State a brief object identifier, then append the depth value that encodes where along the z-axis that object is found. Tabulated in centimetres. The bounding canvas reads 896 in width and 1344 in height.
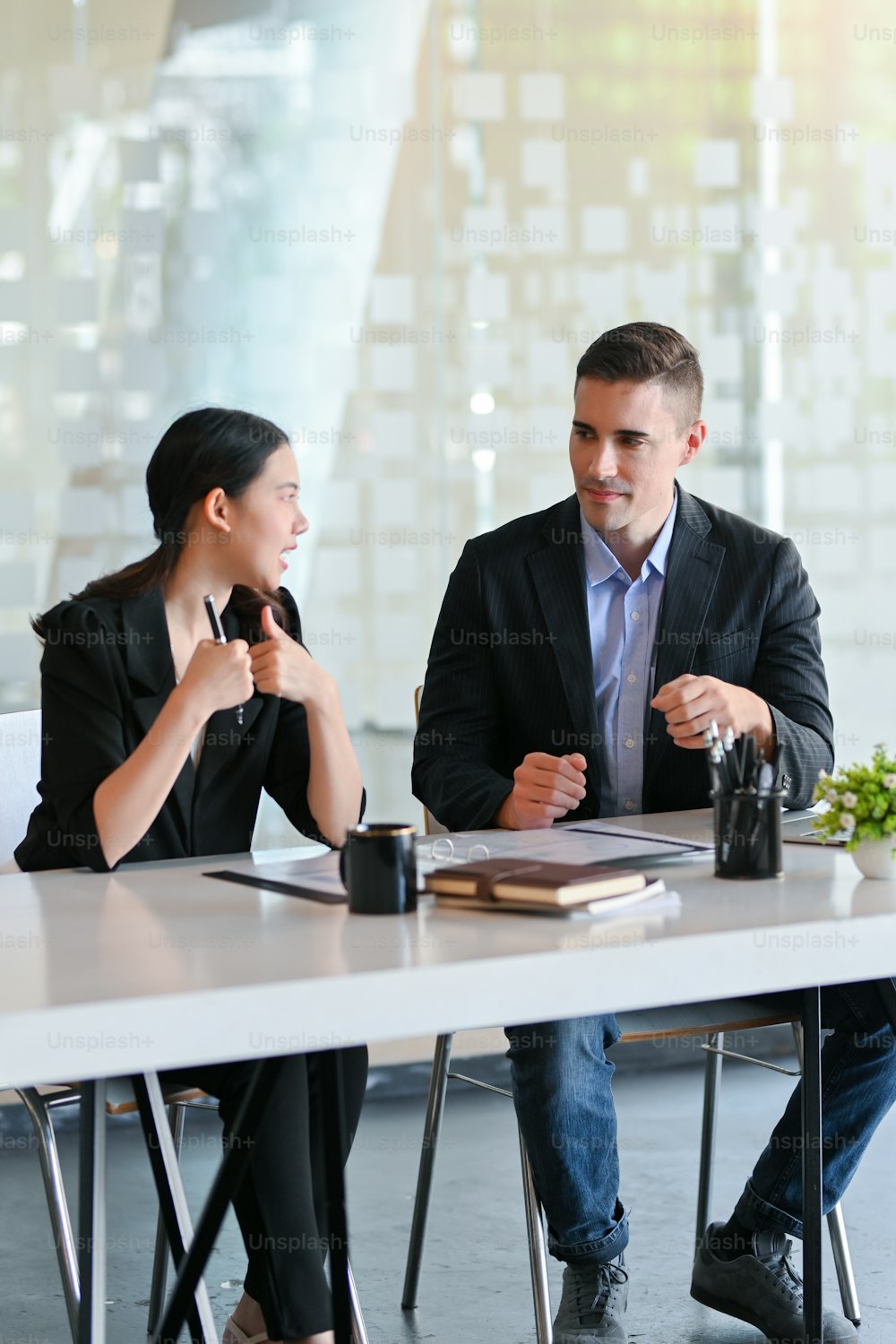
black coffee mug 381
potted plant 391
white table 351
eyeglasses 407
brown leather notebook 377
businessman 447
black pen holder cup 394
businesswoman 399
